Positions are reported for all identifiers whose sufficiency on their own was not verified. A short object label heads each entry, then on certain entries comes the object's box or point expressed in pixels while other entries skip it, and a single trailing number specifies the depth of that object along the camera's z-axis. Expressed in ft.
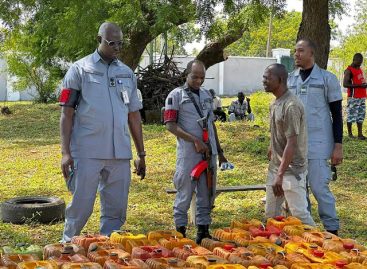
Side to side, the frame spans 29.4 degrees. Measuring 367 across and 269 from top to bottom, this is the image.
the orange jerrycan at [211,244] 15.49
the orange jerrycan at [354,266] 13.65
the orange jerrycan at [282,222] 17.20
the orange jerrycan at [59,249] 14.42
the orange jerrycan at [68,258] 13.85
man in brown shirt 18.99
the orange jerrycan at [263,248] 14.82
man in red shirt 44.98
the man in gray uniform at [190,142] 20.98
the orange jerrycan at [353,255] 14.40
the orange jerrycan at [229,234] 16.37
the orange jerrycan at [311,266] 13.62
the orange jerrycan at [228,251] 14.52
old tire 25.45
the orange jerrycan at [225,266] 13.38
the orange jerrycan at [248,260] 13.91
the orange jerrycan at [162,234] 15.93
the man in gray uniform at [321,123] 20.44
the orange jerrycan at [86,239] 15.19
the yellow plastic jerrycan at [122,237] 15.43
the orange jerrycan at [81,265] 13.11
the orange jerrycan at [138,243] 15.20
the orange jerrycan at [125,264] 13.32
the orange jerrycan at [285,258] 14.10
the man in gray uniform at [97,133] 18.04
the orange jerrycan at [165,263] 13.60
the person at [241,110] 60.64
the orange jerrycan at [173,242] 15.37
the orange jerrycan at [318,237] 15.67
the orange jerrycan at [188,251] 14.56
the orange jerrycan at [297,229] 16.54
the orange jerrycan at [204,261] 13.66
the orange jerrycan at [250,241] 15.69
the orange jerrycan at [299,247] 14.98
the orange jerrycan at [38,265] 13.18
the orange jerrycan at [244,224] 17.29
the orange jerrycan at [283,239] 15.85
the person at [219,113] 58.44
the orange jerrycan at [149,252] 14.33
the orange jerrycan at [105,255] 13.97
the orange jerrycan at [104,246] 14.79
